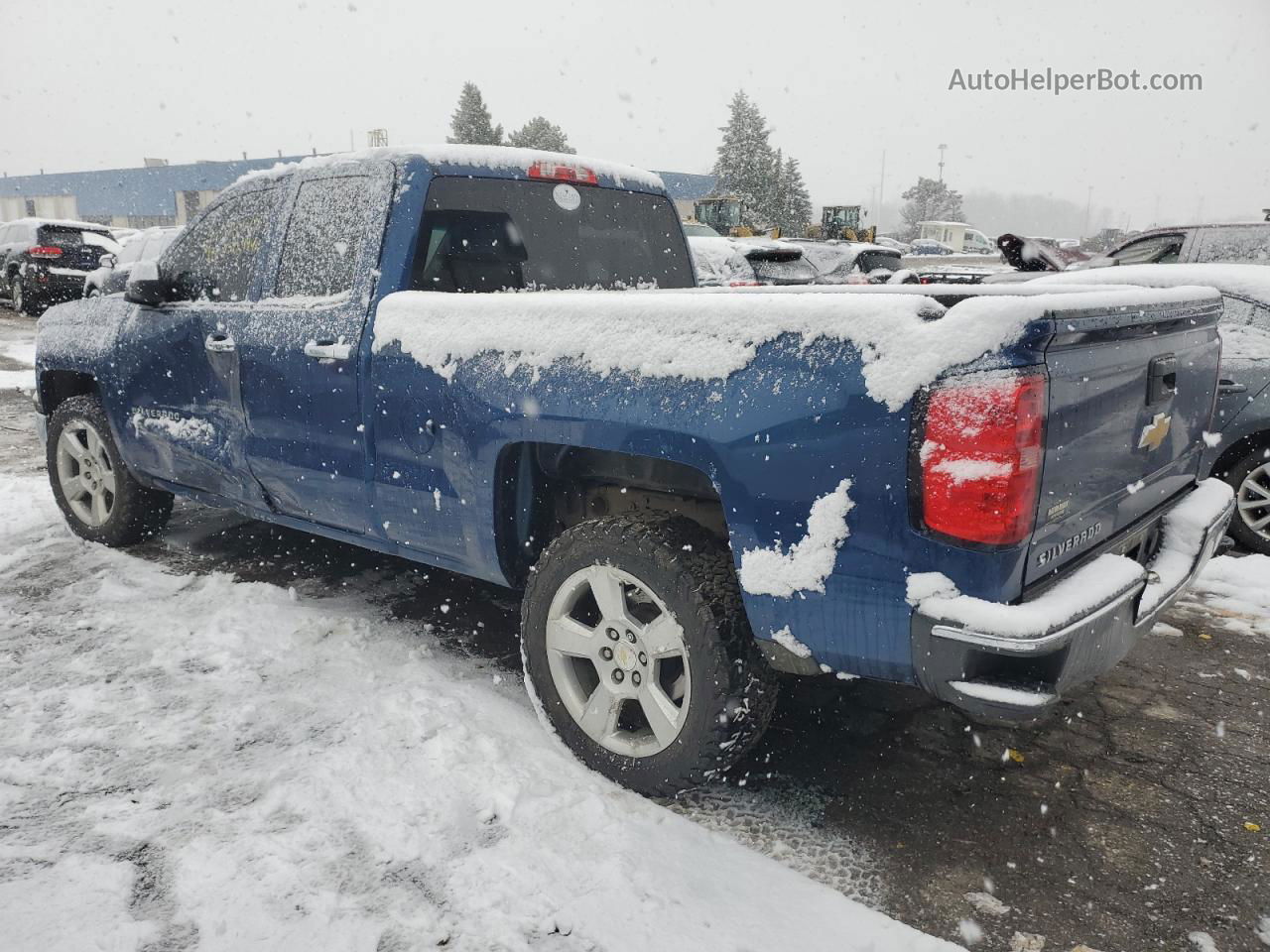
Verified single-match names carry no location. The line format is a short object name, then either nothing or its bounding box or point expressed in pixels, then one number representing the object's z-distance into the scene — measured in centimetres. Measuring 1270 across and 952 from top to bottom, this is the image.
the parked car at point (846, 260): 1562
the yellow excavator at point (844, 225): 3762
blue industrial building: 5469
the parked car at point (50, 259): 1634
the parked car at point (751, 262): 1305
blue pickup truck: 198
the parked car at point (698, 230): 1966
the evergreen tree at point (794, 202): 5666
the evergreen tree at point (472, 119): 5666
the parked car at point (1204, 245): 682
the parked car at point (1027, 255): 1209
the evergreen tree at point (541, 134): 5709
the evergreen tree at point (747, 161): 5641
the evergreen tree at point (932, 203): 9512
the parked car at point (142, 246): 1618
